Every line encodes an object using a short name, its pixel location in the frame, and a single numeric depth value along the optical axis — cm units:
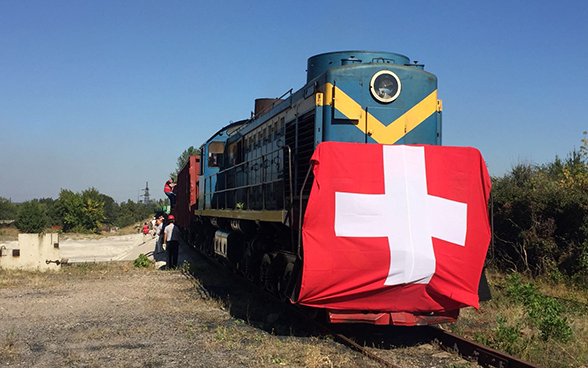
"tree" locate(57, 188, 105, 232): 8119
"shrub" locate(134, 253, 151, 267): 1498
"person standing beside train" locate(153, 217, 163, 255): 1772
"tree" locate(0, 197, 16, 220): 8832
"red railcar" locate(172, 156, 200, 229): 1617
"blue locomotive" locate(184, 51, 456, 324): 692
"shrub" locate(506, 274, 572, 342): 624
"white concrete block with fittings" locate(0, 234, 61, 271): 1359
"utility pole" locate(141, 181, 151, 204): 14662
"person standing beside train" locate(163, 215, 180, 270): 1440
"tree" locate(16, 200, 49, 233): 5798
